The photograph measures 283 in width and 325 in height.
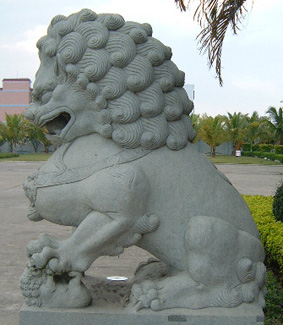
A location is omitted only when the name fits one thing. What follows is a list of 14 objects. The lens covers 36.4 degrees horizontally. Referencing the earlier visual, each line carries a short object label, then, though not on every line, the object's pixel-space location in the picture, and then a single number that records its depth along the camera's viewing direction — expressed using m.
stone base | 1.88
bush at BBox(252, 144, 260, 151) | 36.59
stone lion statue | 1.88
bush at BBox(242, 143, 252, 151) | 38.62
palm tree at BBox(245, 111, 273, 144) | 31.62
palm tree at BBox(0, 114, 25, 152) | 35.34
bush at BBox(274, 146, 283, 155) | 27.62
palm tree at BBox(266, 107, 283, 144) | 27.30
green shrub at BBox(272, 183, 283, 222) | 4.63
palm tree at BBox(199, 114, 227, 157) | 29.03
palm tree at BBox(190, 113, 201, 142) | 30.61
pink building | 39.66
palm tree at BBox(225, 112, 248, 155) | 31.92
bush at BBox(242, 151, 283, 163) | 25.78
